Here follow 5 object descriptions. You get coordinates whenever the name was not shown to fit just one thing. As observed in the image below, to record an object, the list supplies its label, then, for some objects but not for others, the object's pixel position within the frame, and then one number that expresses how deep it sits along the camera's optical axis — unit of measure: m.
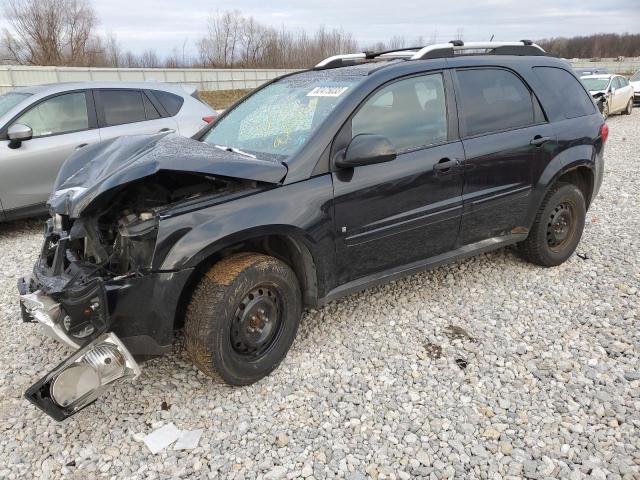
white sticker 3.21
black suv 2.52
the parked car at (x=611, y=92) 15.71
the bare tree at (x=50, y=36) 41.16
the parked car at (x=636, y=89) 19.81
